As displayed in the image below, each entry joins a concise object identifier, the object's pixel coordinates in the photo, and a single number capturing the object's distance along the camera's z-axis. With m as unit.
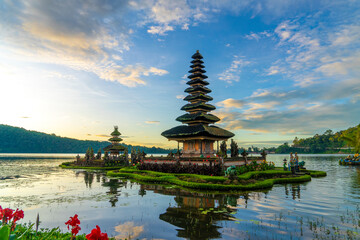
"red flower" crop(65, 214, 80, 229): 4.52
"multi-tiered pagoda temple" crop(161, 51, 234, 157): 31.20
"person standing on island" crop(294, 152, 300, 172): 28.94
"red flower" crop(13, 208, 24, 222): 5.28
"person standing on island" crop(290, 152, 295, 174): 27.28
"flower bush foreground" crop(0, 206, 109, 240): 2.03
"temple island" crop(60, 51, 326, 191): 19.91
